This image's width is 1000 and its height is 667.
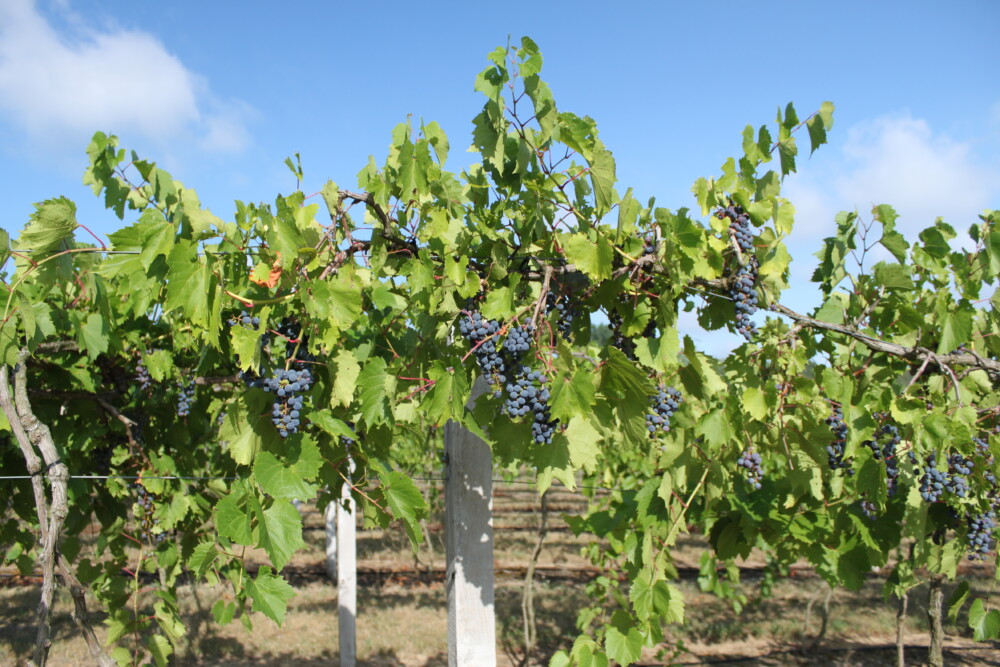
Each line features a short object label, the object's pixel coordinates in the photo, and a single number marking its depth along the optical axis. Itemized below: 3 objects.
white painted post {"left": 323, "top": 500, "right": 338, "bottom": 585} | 8.63
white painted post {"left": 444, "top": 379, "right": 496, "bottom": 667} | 2.69
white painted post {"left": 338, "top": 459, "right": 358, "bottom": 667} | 5.67
